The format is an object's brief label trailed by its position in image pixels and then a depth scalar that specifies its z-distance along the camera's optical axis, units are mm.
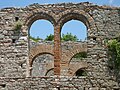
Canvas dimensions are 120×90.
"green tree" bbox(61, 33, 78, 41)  38173
